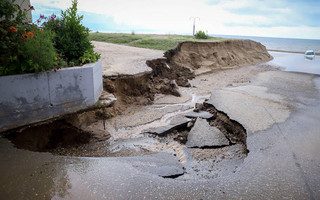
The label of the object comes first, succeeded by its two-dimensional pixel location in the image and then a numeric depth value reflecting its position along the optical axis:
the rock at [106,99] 5.94
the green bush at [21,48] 4.11
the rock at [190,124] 6.21
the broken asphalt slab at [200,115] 6.53
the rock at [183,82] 11.46
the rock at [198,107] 7.25
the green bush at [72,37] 5.71
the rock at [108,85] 7.26
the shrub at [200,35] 20.86
